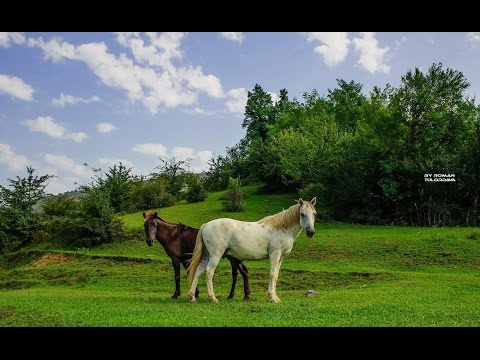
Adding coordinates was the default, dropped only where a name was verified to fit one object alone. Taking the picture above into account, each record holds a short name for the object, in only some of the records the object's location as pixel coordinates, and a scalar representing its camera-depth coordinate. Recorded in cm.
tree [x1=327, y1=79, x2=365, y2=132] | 7325
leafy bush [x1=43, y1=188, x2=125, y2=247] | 3288
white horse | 1277
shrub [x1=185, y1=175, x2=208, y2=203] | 5078
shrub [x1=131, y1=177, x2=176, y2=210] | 4831
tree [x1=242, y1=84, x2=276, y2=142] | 8381
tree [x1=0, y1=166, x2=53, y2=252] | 3753
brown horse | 1504
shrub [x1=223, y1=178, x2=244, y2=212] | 4359
